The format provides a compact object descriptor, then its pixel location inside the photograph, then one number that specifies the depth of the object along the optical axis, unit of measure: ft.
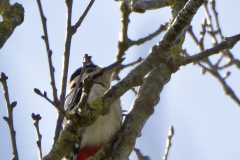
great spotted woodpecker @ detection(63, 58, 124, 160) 24.67
